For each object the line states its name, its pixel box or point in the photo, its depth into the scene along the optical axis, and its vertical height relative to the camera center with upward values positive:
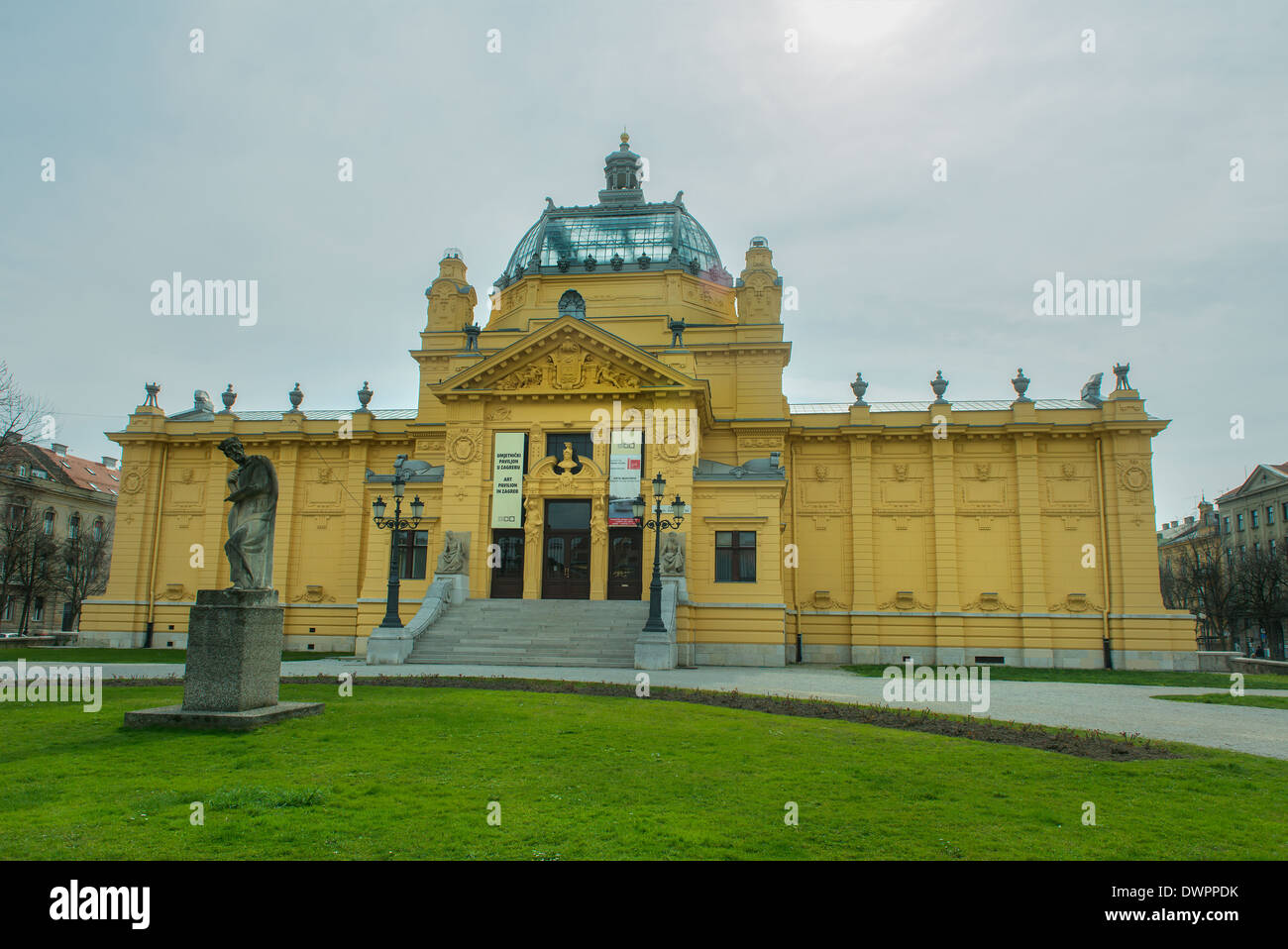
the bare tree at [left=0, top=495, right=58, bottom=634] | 49.62 +1.18
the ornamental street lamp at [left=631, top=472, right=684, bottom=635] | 26.61 +0.24
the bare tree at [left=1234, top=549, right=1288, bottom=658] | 55.31 +0.58
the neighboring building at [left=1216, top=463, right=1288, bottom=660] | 68.69 +6.44
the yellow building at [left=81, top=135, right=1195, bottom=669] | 33.00 +3.79
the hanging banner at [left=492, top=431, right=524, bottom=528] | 33.78 +4.13
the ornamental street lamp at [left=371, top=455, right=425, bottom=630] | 28.14 +1.97
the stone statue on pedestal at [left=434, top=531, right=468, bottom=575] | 32.72 +1.09
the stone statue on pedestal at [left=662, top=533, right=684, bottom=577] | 31.42 +1.09
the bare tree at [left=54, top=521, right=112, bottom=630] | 61.44 +0.87
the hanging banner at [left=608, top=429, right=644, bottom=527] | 33.31 +4.50
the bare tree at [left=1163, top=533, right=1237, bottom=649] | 58.66 +0.48
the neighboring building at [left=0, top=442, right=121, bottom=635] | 59.34 +5.60
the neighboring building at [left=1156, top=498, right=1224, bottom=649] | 70.75 +4.16
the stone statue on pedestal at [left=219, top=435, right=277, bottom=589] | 13.36 +0.99
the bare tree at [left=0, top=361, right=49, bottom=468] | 29.83 +5.08
